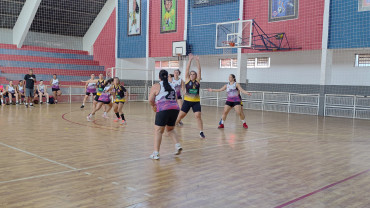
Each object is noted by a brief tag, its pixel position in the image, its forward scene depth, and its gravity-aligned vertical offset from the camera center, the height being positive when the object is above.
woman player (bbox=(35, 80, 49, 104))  20.32 -0.66
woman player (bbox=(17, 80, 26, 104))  19.50 -0.60
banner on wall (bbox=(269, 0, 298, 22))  17.58 +3.87
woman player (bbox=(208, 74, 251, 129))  10.93 -0.47
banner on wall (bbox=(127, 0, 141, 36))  25.39 +4.77
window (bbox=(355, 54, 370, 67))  16.62 +1.23
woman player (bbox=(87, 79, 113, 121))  11.86 -0.53
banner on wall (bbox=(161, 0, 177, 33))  23.17 +4.53
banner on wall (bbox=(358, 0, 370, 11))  15.24 +3.59
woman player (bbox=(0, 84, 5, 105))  18.66 -0.94
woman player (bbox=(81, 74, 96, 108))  17.12 -0.36
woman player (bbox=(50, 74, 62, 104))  20.83 -0.42
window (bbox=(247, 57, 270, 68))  20.46 +1.30
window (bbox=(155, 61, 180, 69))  25.49 +1.33
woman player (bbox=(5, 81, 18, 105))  19.14 -0.71
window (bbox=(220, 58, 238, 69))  22.09 +1.30
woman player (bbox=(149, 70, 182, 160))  6.28 -0.42
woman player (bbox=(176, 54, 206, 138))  9.35 -0.23
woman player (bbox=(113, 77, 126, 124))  11.48 -0.47
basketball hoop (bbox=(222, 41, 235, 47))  17.91 +2.14
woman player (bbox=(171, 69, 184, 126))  10.73 -0.03
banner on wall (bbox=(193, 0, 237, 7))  20.58 +4.90
